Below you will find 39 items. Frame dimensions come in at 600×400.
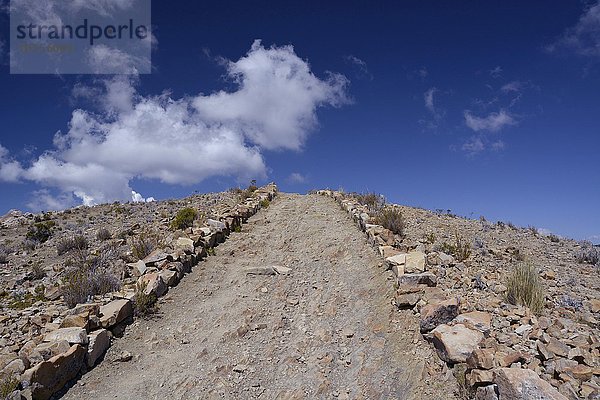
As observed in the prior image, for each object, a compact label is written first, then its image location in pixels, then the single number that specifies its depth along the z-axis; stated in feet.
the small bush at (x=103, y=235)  51.39
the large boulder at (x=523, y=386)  13.50
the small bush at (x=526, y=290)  21.53
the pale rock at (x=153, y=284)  28.57
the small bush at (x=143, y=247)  37.40
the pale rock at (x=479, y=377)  15.49
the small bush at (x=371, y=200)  56.59
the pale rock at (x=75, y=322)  21.90
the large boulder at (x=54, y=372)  17.92
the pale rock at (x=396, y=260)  29.12
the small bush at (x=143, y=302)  26.68
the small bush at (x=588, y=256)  38.24
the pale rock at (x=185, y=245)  36.09
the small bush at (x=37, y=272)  38.14
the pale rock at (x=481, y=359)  16.11
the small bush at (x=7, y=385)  16.53
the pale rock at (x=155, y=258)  33.24
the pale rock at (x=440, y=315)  21.18
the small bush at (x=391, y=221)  40.96
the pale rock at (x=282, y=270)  34.32
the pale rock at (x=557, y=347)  15.99
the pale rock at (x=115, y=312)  23.88
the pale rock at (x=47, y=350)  18.98
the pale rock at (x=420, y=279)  25.55
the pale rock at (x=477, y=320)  19.19
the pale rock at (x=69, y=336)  20.57
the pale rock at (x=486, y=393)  14.88
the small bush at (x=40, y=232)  57.32
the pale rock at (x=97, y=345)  21.33
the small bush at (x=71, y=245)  48.21
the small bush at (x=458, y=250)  31.91
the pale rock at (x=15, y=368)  17.74
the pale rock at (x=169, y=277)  31.12
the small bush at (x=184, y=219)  49.26
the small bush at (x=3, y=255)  45.42
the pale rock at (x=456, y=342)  17.87
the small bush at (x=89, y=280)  27.17
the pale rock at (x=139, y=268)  31.73
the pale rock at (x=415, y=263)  27.47
